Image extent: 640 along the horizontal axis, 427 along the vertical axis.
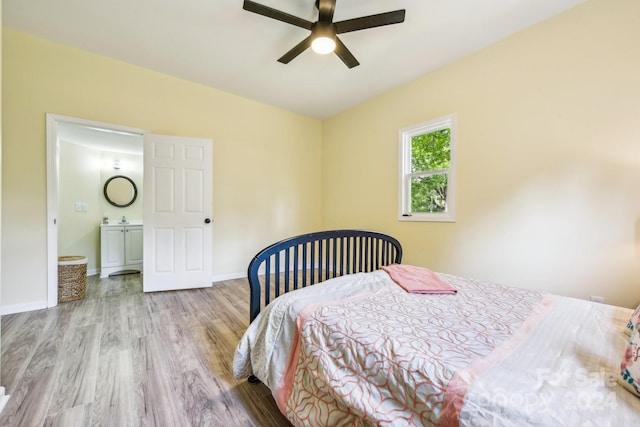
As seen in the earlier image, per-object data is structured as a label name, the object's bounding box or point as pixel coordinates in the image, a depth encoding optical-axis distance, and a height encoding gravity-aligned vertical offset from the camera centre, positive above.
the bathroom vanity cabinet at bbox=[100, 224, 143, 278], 3.89 -0.64
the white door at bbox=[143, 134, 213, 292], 3.11 -0.06
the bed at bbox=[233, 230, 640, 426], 0.66 -0.48
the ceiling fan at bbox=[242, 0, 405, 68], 1.84 +1.43
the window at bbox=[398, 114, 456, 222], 2.83 +0.48
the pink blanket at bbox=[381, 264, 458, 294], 1.51 -0.44
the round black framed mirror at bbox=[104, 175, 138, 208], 4.37 +0.29
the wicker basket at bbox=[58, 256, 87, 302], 2.77 -0.80
